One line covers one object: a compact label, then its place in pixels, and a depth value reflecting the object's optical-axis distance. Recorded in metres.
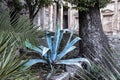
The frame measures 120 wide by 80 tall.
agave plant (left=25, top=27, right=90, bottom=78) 2.71
